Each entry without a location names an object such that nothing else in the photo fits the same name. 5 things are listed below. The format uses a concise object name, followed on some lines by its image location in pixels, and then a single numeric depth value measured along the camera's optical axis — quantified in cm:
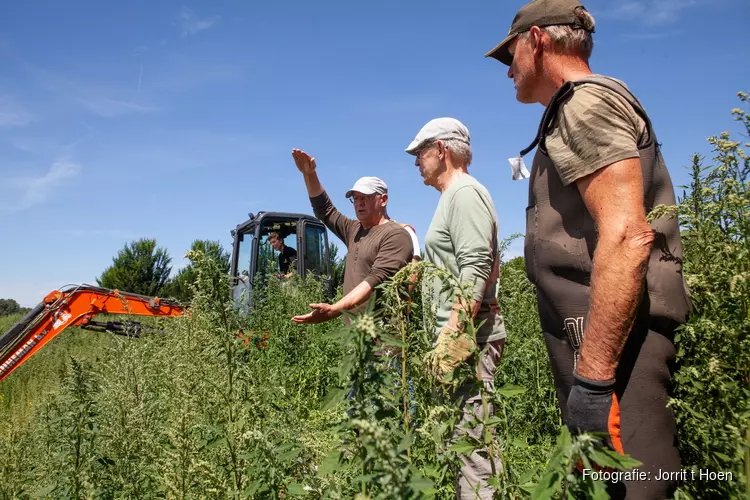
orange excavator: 941
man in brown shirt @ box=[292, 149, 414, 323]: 378
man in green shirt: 260
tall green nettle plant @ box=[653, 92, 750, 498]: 132
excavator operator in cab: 1157
